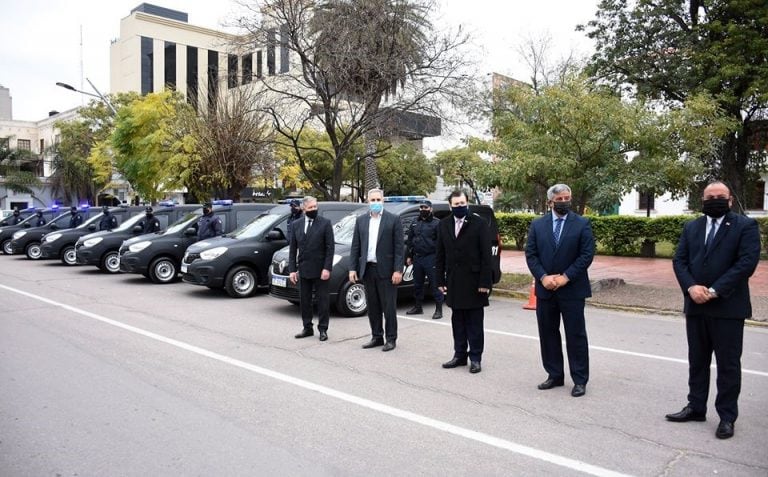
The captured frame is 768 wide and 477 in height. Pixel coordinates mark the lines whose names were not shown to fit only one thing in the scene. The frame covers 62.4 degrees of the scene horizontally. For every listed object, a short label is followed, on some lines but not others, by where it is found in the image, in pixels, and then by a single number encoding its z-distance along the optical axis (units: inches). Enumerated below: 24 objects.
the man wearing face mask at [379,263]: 300.5
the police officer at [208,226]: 558.3
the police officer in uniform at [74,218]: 841.5
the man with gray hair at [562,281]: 227.3
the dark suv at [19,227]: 952.3
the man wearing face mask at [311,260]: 324.5
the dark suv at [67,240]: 749.3
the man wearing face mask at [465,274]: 258.4
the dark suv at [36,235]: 847.7
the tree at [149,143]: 1053.8
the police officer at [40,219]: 952.9
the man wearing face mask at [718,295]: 189.3
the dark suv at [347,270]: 388.5
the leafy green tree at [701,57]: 833.5
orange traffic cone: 436.5
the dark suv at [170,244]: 566.3
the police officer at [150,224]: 649.0
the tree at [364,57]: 666.2
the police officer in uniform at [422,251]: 399.5
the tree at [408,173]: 1771.7
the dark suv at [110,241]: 651.5
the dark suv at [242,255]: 473.7
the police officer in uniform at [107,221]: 755.4
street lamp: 1135.0
